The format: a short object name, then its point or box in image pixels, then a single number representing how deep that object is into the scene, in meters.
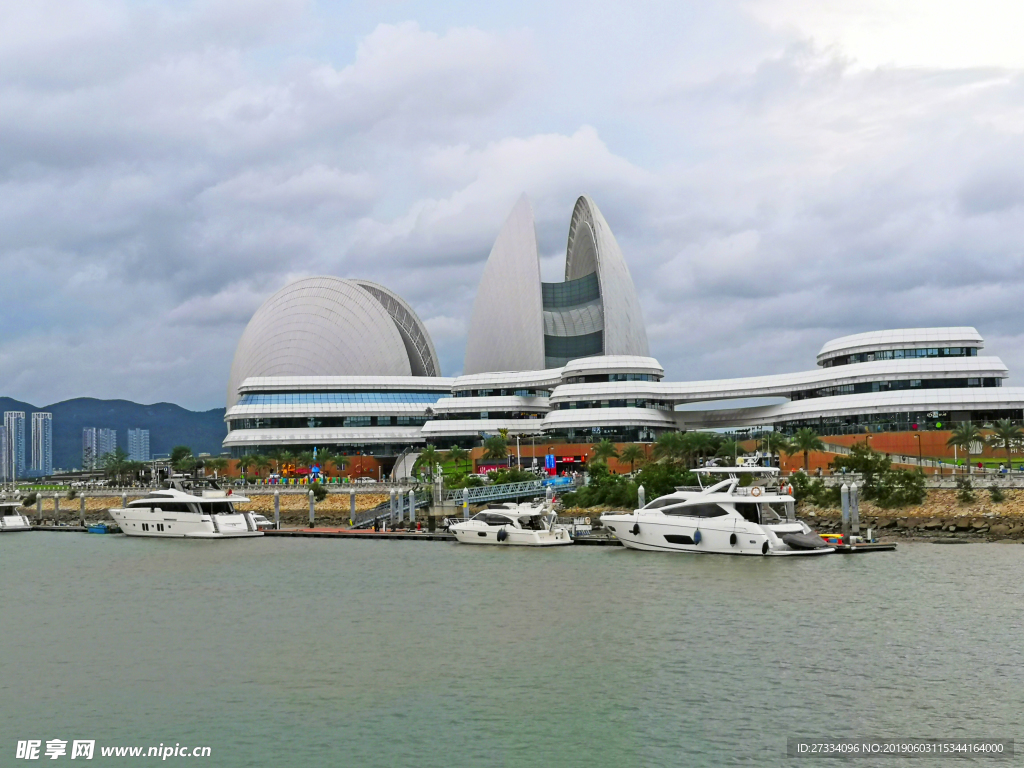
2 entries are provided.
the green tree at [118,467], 171.12
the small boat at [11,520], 116.44
